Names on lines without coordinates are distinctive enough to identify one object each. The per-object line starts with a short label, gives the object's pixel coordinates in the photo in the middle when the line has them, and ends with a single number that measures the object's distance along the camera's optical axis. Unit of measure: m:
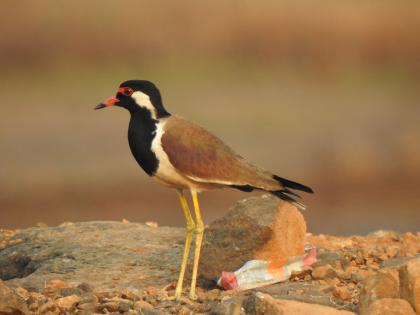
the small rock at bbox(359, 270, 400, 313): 14.02
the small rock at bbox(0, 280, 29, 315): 14.07
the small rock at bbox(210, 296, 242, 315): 14.16
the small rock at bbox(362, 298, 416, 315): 13.66
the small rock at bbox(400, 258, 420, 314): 13.86
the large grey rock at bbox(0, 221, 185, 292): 17.50
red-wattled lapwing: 16.05
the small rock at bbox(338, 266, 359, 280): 16.61
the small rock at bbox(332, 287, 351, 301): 15.24
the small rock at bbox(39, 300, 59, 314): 14.86
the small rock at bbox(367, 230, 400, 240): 21.43
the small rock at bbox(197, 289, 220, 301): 16.06
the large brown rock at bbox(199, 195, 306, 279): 16.67
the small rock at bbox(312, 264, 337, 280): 16.47
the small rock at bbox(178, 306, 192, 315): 14.98
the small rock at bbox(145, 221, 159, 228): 21.98
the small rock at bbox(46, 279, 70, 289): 16.73
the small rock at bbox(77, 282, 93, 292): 16.17
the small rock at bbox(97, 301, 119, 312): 14.95
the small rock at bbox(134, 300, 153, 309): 15.06
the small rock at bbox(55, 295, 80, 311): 15.01
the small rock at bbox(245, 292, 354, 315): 13.82
